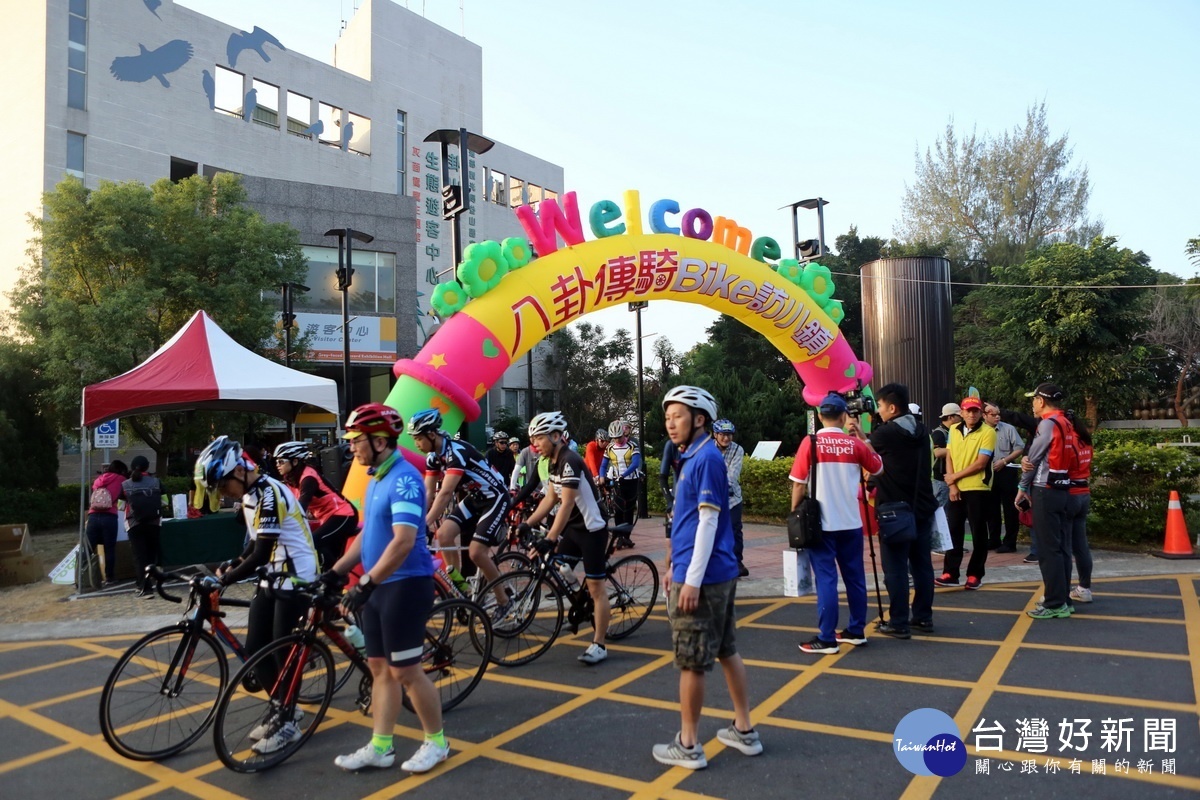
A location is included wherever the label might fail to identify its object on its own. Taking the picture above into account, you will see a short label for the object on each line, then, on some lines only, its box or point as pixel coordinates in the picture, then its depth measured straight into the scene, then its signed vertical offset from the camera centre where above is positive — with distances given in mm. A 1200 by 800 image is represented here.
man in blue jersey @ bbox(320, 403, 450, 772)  3652 -661
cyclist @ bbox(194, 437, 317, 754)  4047 -506
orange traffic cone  8758 -1168
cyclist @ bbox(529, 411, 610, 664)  5512 -510
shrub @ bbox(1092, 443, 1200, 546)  9180 -627
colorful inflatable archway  8797 +2031
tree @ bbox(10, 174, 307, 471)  16781 +4230
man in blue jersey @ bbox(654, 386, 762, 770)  3600 -640
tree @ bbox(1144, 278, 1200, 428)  32312 +4405
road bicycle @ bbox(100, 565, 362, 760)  4016 -1165
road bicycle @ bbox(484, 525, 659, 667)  5641 -1216
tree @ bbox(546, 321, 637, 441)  36531 +3254
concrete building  23438 +11696
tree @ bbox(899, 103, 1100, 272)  43906 +13651
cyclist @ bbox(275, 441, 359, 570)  5668 -383
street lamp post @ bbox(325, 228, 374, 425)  16156 +3913
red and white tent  9273 +952
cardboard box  10023 -1300
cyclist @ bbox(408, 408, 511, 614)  5973 -348
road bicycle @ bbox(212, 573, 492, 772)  3943 -1283
